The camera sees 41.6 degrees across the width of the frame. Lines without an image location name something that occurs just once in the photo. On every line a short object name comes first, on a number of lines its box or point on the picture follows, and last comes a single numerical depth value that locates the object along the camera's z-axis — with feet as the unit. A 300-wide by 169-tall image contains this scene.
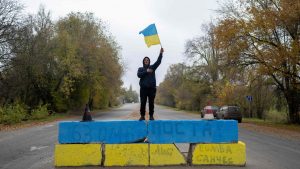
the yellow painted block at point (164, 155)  30.53
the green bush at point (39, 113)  118.67
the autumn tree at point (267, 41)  94.73
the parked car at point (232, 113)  123.44
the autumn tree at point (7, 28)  108.99
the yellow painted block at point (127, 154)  30.48
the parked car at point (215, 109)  145.49
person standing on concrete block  32.69
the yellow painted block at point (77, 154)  30.32
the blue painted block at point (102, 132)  30.50
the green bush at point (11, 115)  97.75
